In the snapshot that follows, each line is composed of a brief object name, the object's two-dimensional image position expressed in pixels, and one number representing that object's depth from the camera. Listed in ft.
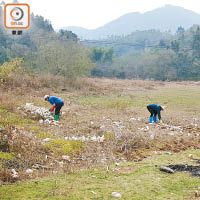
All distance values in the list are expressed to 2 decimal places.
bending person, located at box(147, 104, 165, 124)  39.11
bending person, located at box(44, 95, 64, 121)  37.04
